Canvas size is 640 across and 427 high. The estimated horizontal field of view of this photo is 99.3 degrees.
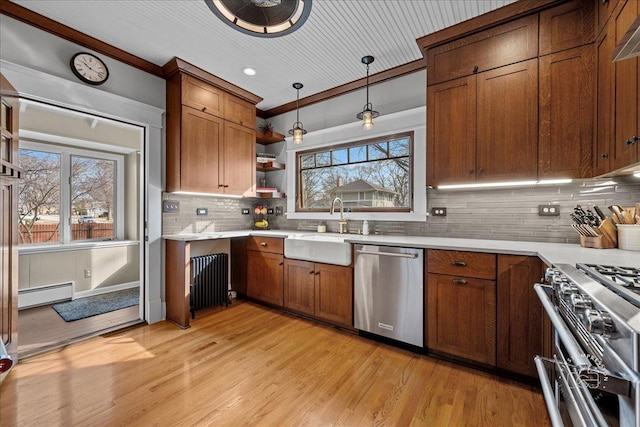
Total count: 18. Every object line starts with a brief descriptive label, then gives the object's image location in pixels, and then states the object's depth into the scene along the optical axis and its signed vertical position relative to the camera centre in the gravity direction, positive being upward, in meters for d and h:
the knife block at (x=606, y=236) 1.80 -0.16
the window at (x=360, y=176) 3.03 +0.46
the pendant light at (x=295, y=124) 2.96 +1.21
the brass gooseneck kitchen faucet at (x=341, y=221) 3.28 -0.11
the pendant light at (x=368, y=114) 2.46 +1.03
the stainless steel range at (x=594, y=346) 0.59 -0.37
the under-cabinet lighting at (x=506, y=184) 2.00 +0.23
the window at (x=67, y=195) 3.63 +0.24
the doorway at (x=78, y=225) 3.00 -0.20
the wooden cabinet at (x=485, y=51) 2.03 +1.30
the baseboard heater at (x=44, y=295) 3.24 -1.04
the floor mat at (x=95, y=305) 3.13 -1.18
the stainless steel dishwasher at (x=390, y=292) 2.22 -0.69
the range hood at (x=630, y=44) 0.81 +0.55
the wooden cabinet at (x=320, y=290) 2.62 -0.81
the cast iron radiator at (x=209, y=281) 3.06 -0.81
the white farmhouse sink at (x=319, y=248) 2.60 -0.37
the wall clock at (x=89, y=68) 2.38 +1.30
